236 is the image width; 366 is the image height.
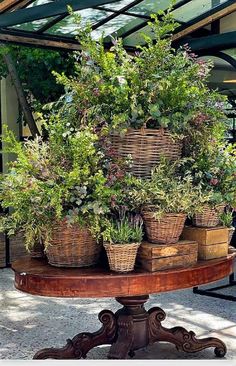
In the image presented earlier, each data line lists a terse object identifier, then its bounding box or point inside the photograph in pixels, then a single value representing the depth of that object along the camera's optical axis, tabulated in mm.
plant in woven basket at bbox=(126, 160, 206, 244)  2945
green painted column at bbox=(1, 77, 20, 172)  9773
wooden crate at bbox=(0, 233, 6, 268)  7047
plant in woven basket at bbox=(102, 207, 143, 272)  2875
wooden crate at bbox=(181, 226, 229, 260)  3188
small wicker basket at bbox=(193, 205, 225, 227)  3213
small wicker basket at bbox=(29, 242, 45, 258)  3323
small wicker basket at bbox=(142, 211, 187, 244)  2988
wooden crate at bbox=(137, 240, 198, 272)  2949
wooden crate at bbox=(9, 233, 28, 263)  7148
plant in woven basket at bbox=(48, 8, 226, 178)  3008
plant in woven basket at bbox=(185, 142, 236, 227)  3186
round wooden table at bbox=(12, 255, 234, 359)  2867
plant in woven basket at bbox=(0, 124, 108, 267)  2832
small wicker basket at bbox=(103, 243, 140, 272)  2869
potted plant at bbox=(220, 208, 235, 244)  3344
